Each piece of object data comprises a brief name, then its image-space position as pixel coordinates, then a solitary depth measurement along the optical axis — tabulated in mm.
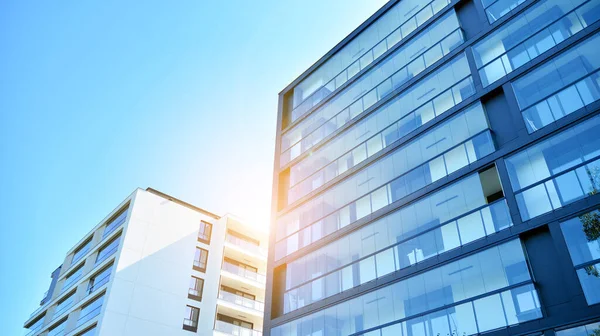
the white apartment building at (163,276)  36250
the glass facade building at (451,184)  15227
